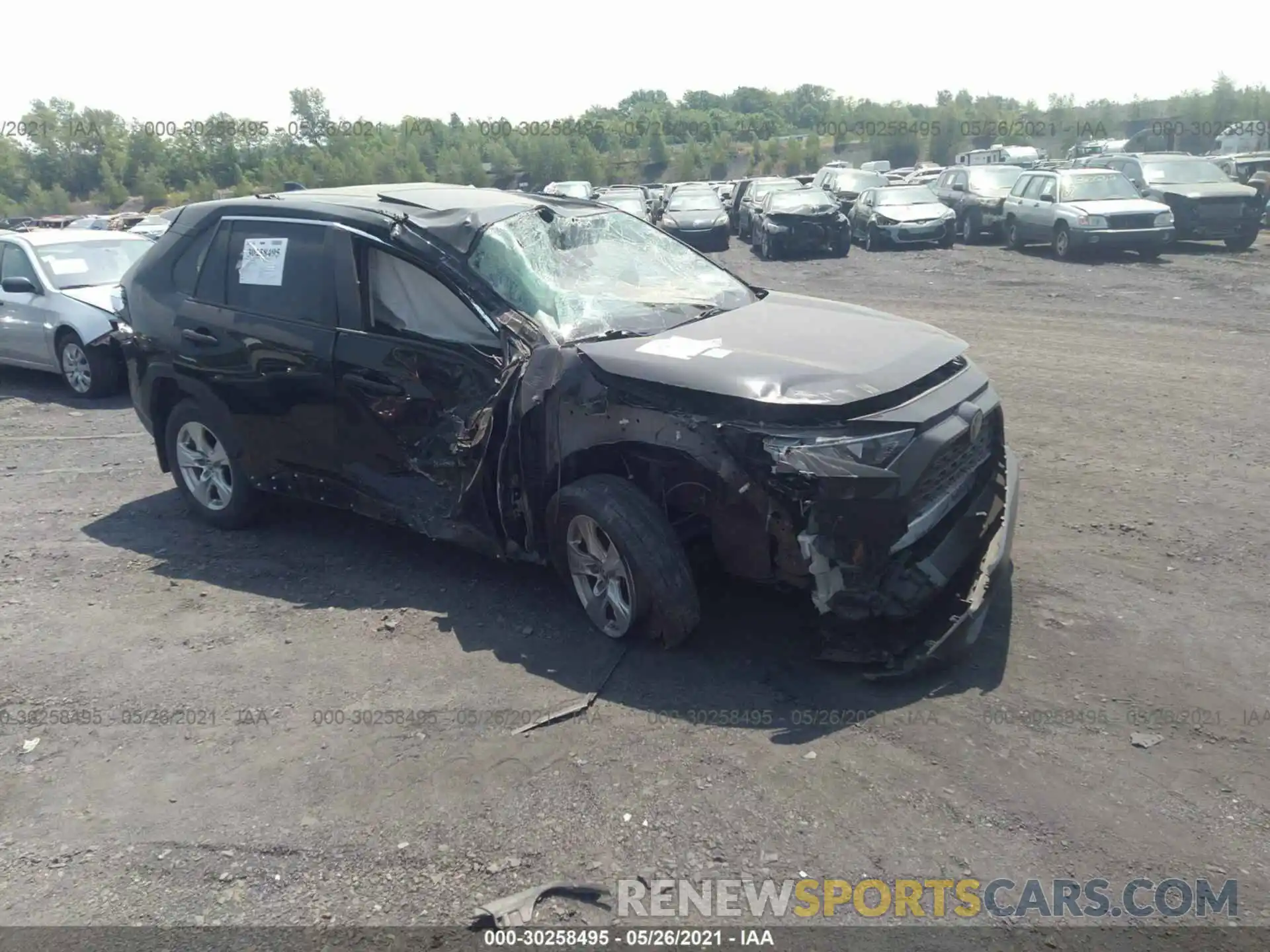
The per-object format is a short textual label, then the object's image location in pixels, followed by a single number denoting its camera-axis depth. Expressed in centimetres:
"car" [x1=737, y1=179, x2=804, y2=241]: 2662
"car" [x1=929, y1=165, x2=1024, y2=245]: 2300
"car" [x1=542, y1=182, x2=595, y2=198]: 2944
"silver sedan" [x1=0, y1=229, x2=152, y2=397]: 1077
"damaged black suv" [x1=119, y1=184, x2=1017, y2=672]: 421
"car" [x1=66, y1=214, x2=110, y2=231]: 2284
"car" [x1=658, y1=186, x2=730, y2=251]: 2492
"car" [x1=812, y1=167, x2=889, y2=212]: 2888
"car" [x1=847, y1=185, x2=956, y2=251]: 2275
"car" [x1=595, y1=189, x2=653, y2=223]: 2456
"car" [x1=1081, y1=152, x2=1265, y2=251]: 1944
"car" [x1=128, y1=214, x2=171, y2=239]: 1834
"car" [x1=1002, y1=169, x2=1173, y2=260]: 1853
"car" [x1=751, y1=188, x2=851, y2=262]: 2245
